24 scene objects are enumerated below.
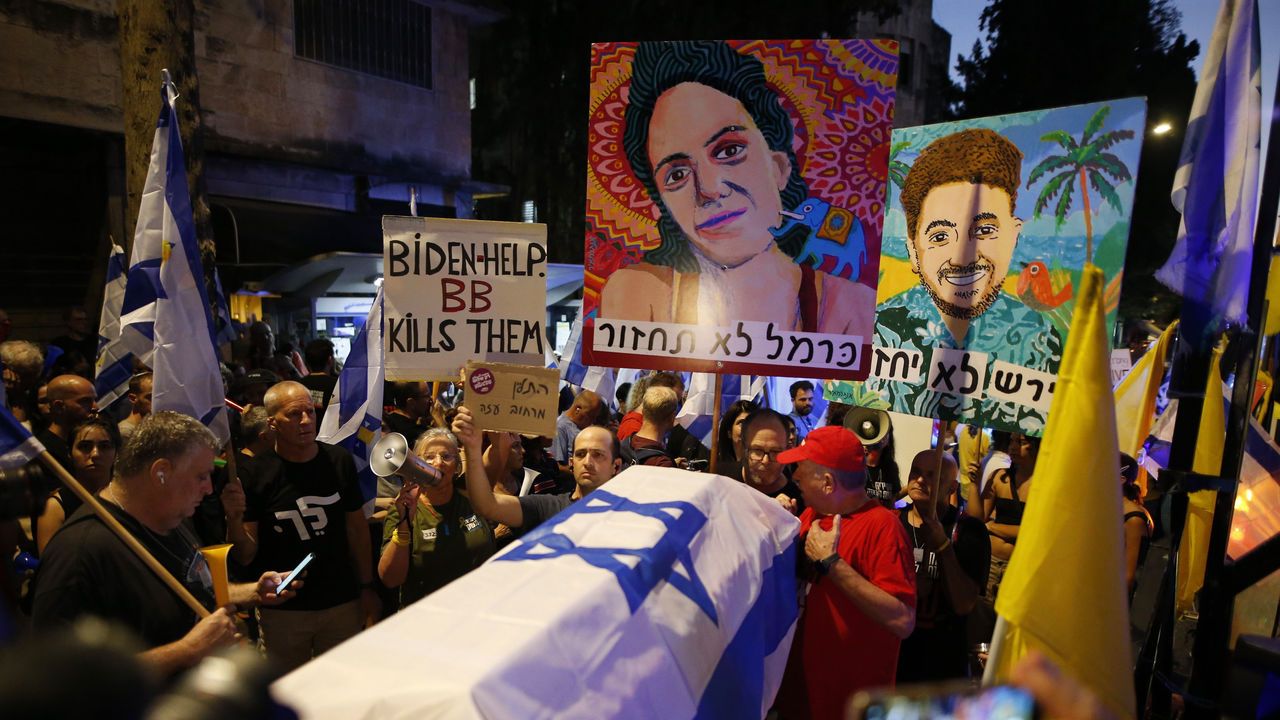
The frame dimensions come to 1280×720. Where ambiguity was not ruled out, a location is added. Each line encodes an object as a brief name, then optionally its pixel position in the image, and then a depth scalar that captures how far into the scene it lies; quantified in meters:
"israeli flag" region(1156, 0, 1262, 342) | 2.96
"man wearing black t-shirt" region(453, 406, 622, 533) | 3.66
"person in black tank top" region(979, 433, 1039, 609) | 4.93
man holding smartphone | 4.12
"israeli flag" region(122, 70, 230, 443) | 4.02
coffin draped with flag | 1.41
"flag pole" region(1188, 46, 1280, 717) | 2.68
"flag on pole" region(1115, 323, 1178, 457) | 4.97
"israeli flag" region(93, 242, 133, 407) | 5.14
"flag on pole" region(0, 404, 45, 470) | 2.45
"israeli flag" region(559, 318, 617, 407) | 7.38
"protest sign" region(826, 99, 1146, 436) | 3.53
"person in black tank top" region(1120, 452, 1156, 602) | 4.40
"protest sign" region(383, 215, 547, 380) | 4.12
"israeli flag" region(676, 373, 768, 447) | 6.19
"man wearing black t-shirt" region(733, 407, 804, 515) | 4.28
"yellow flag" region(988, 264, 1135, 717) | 1.92
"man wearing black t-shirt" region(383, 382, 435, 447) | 6.77
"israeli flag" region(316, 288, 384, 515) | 5.27
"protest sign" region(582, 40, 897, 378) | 3.87
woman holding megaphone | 3.76
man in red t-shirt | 2.95
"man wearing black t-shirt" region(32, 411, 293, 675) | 2.53
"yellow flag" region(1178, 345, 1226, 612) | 3.32
